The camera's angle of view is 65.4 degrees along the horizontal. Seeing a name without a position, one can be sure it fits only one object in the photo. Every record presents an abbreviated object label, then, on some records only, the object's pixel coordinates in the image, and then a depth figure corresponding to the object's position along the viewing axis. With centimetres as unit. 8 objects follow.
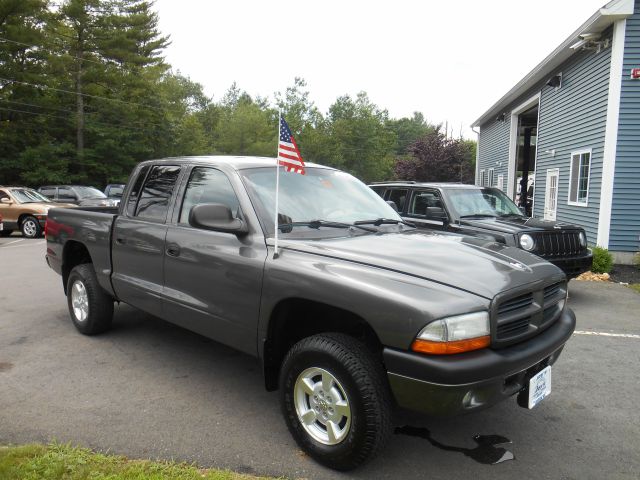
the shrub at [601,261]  942
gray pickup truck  251
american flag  358
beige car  1553
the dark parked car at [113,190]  2310
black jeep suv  684
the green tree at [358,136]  5831
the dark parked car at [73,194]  1912
